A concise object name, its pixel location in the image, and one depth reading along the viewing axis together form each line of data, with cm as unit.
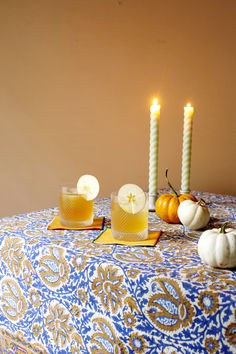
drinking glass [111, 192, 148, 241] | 97
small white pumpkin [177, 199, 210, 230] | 103
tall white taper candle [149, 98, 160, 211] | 126
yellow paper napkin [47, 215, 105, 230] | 107
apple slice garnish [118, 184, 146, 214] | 96
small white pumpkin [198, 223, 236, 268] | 76
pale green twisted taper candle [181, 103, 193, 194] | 138
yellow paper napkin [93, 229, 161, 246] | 93
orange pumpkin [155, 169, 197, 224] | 113
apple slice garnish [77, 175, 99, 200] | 110
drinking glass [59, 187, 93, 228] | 108
